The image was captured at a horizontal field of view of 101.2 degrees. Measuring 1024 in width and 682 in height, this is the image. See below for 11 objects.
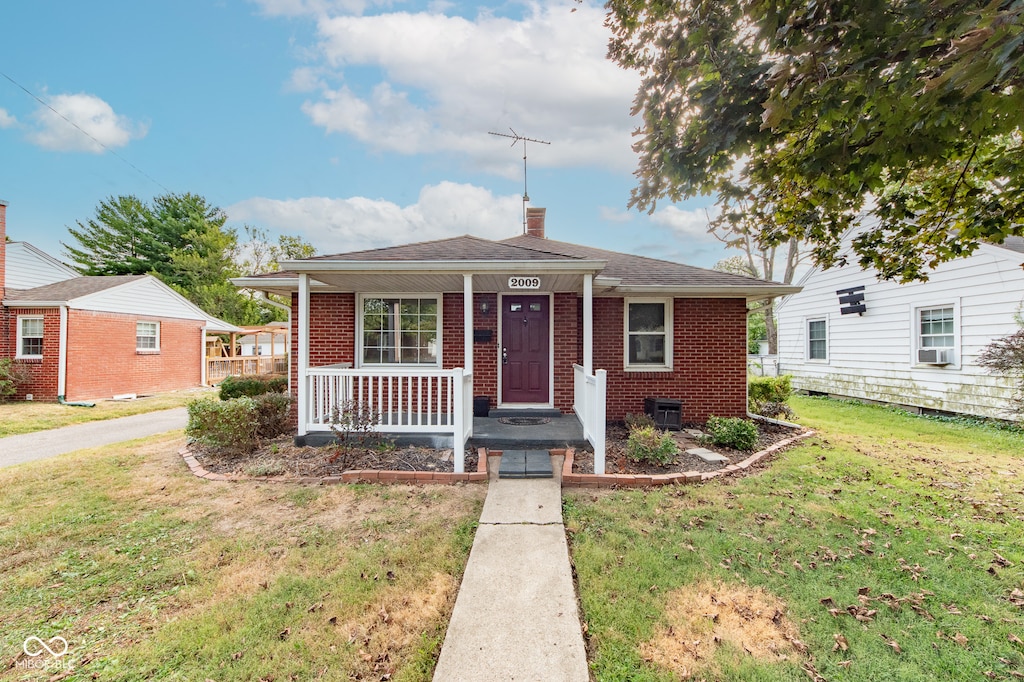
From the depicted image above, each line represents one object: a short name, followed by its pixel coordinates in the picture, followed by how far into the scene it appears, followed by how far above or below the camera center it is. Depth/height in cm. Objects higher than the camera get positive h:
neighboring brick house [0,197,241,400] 1238 +58
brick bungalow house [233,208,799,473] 785 +26
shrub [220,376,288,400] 823 -78
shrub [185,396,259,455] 605 -111
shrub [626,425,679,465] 550 -132
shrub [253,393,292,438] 688 -112
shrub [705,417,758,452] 652 -135
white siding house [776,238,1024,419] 832 +38
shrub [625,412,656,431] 699 -125
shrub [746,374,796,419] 913 -104
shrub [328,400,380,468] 563 -107
